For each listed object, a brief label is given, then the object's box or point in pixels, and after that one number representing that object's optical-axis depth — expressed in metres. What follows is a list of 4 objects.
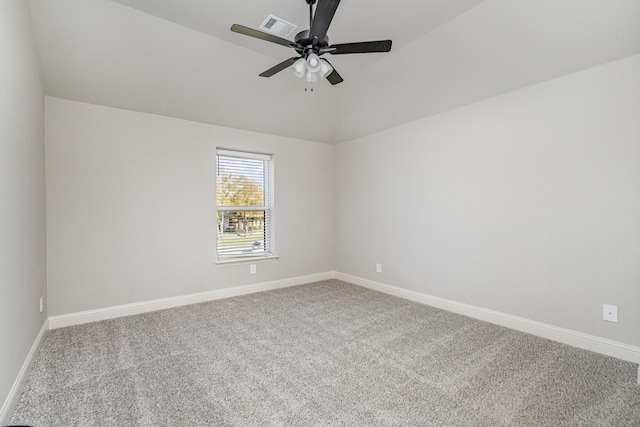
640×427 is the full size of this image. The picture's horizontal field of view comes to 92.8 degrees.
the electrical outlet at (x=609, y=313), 2.48
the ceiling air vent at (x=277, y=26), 2.65
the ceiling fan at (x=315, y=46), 2.00
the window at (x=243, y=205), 4.31
